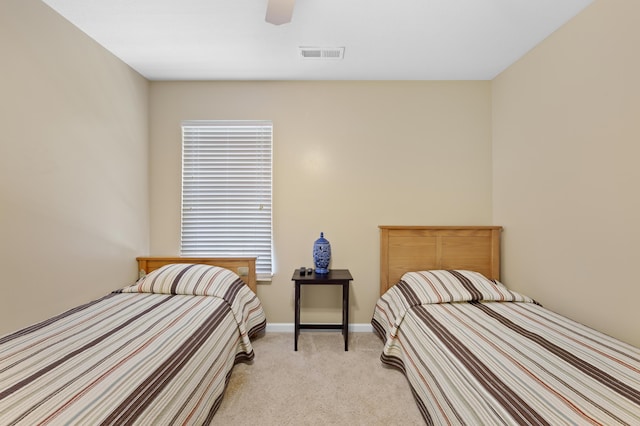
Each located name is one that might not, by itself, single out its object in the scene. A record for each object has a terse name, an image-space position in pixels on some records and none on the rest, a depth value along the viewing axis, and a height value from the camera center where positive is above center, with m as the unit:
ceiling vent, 2.28 +1.33
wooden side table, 2.48 -0.58
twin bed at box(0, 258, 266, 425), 1.00 -0.64
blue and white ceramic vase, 2.68 -0.37
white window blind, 2.89 +0.25
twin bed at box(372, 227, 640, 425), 1.08 -0.67
